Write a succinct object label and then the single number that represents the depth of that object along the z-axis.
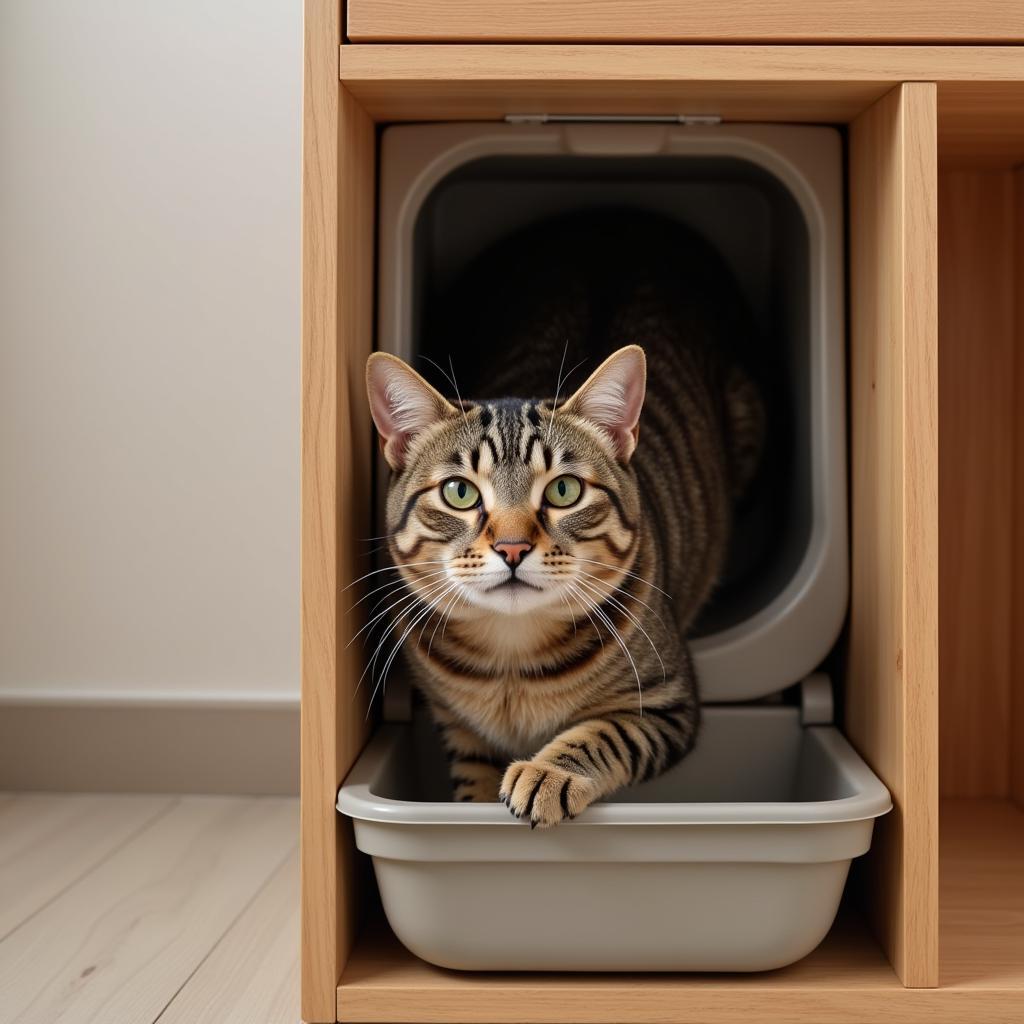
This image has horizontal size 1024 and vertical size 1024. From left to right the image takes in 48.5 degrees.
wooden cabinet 0.98
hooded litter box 0.96
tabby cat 1.01
